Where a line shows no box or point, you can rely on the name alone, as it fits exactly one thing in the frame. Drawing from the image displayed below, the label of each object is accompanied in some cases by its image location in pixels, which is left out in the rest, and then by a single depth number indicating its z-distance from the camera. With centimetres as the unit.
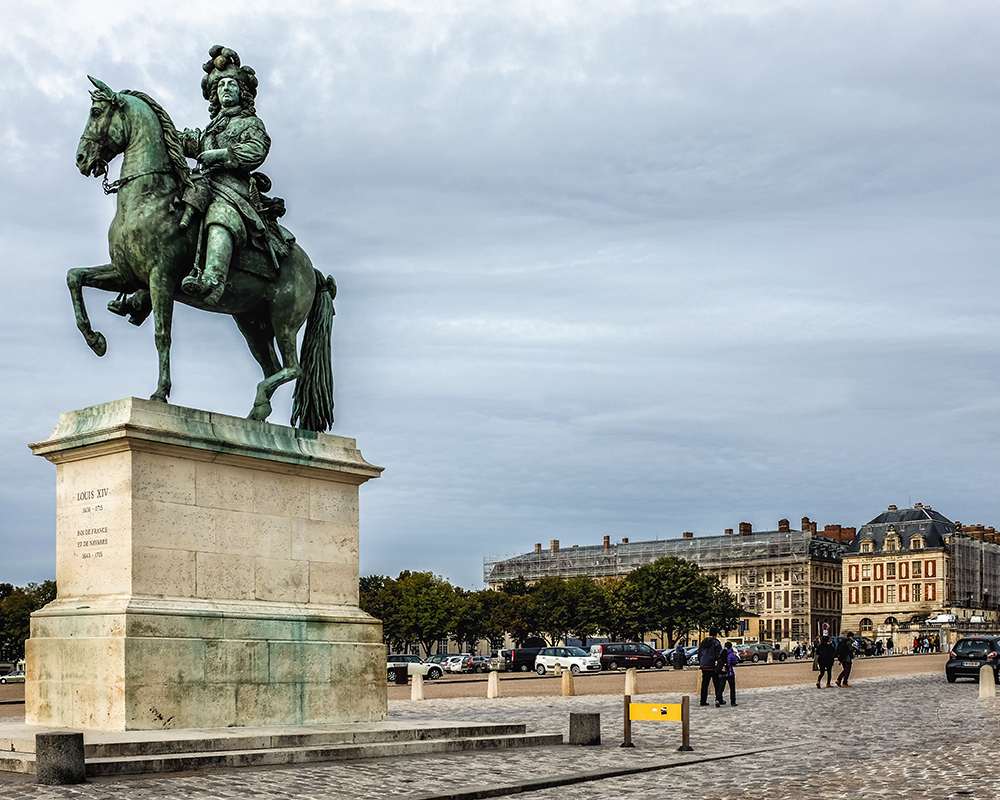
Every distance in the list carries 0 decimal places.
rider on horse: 1627
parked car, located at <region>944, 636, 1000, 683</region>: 4444
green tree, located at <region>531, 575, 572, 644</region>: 11862
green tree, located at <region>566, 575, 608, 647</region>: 11750
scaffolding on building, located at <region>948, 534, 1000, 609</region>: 14775
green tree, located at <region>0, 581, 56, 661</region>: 9381
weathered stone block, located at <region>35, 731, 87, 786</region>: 1170
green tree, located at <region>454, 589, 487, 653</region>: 10700
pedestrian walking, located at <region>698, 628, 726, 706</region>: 3108
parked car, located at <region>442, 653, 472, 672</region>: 7719
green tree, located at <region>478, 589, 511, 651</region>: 11288
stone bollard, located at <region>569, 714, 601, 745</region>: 1758
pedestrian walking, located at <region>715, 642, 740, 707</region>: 3128
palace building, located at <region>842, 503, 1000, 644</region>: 14775
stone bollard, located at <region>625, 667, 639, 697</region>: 3622
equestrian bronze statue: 1620
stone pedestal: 1442
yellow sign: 1693
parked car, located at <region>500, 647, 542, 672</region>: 7119
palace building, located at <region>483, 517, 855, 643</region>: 15838
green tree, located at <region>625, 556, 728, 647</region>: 11262
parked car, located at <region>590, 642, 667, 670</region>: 7025
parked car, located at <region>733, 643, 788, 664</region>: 8844
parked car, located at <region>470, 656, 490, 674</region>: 7958
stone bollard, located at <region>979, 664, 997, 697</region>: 3406
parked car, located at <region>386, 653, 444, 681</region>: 6035
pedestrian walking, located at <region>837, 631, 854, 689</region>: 4203
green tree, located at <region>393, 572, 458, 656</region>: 10500
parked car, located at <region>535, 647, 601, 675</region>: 6600
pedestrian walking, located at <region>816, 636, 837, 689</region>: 4175
